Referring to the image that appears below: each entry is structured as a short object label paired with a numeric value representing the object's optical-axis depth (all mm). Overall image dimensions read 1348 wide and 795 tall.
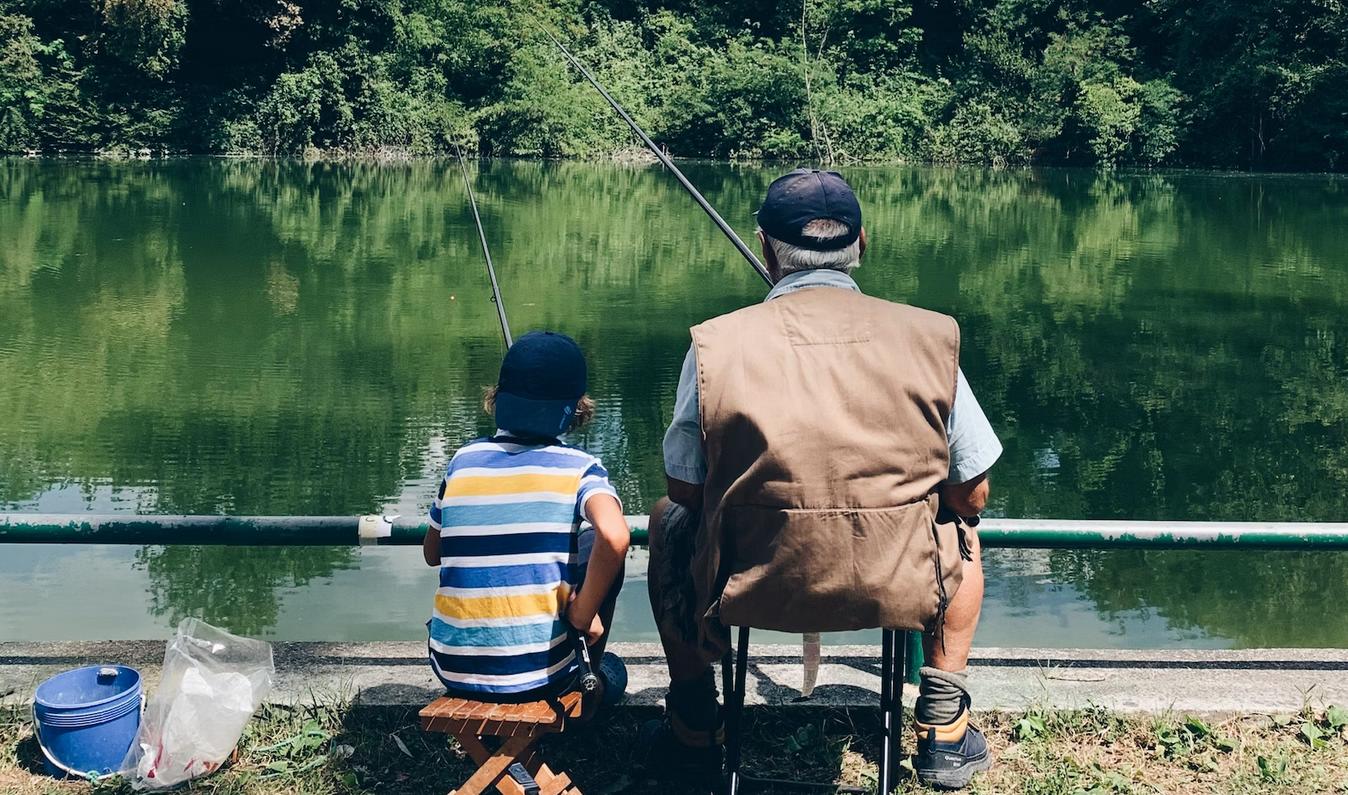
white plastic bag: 2486
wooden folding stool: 2225
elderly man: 2064
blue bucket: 2473
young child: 2268
